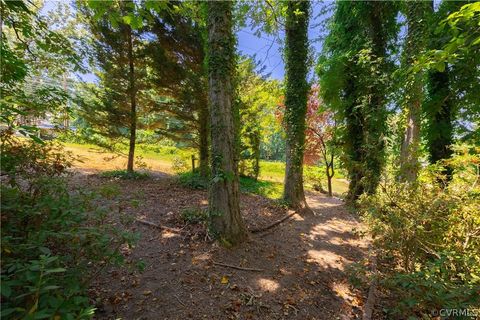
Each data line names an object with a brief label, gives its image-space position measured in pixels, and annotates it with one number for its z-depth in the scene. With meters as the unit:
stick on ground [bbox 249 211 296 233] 4.72
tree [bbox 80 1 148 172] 8.14
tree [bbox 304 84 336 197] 13.51
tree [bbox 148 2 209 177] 8.06
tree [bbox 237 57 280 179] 10.30
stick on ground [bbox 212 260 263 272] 3.29
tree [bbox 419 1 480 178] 7.09
